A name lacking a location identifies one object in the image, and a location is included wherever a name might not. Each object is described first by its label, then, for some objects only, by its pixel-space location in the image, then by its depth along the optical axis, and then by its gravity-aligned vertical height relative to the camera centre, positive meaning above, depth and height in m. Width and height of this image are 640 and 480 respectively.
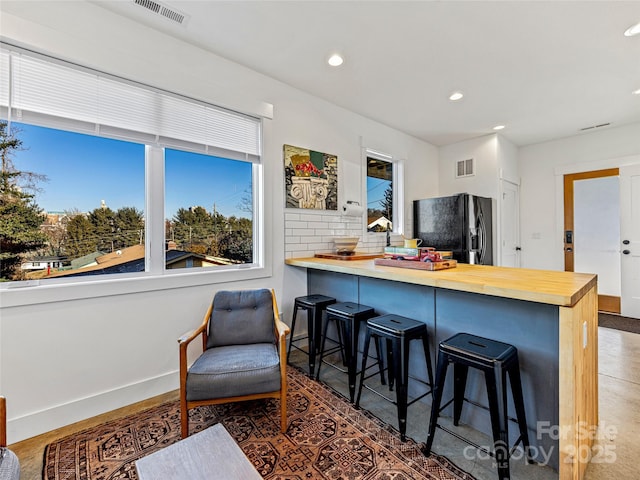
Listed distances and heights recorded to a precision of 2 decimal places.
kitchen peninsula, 1.26 -0.52
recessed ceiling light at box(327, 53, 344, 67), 2.55 +1.63
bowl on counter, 3.20 -0.04
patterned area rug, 1.51 -1.21
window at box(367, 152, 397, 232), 4.04 +0.67
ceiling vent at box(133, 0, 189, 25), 1.98 +1.65
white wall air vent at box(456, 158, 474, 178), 4.69 +1.17
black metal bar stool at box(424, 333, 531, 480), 1.38 -0.70
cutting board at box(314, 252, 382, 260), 2.94 -0.17
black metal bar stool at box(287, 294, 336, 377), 2.53 -0.70
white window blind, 1.79 +0.99
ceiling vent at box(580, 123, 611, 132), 4.13 +1.63
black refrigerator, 3.94 +0.19
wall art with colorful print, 3.06 +0.69
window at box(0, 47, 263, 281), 1.82 +0.52
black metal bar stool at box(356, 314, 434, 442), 1.74 -0.66
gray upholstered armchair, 1.71 -0.77
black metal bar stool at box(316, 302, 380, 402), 2.15 -0.64
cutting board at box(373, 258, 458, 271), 2.00 -0.18
